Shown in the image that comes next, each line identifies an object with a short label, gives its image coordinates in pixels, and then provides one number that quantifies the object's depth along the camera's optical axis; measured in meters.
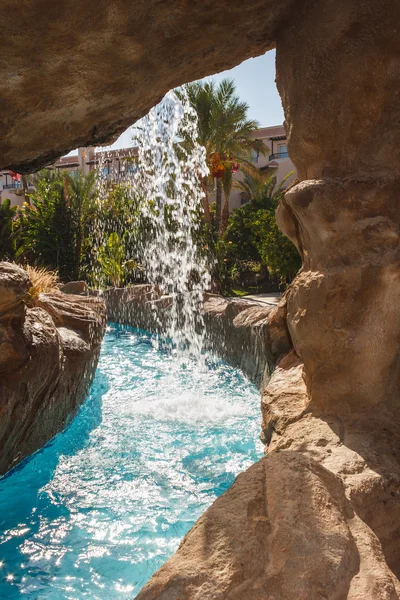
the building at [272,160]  31.62
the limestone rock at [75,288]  14.01
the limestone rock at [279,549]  1.58
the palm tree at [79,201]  21.00
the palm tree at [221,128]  21.62
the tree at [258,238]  15.33
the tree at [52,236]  20.42
